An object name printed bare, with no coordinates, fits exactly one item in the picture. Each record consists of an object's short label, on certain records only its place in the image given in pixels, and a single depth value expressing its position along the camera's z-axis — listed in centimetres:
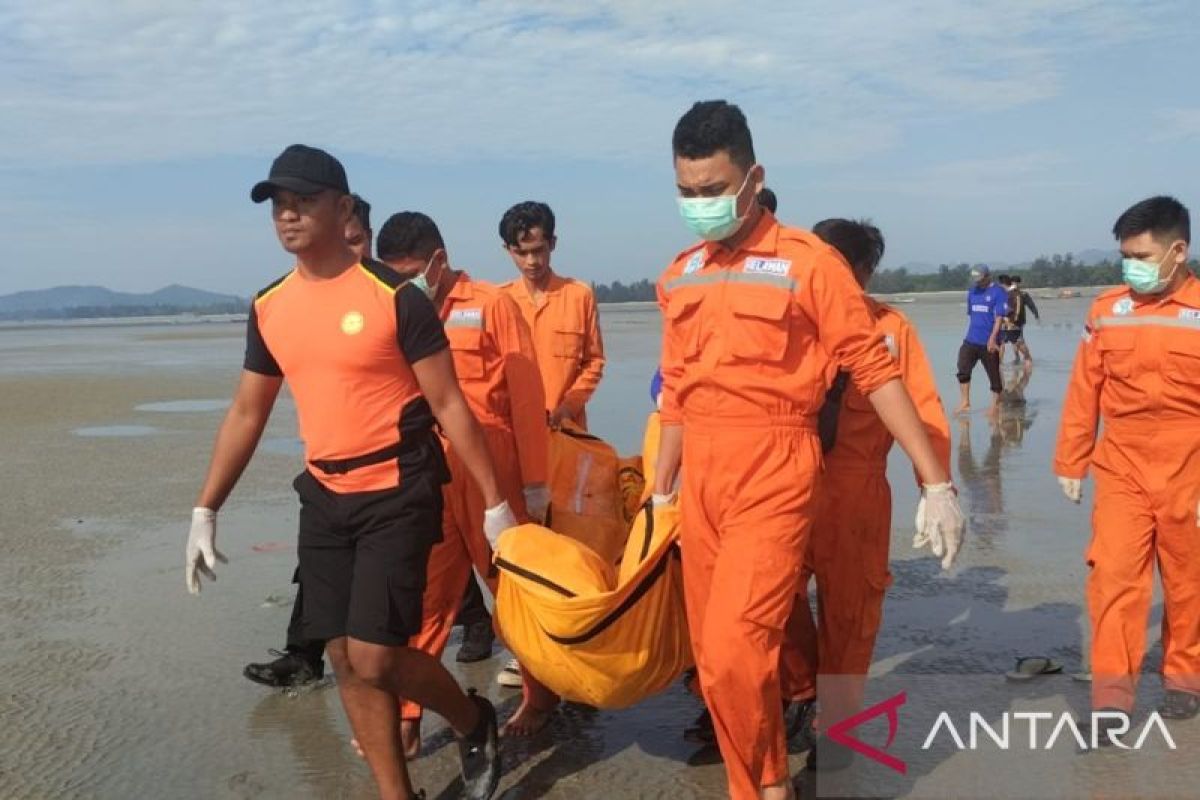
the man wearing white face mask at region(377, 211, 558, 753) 414
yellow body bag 346
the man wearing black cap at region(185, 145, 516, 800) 330
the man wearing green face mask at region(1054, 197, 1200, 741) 408
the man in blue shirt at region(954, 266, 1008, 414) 1316
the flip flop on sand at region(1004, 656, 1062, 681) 459
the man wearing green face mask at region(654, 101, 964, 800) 318
